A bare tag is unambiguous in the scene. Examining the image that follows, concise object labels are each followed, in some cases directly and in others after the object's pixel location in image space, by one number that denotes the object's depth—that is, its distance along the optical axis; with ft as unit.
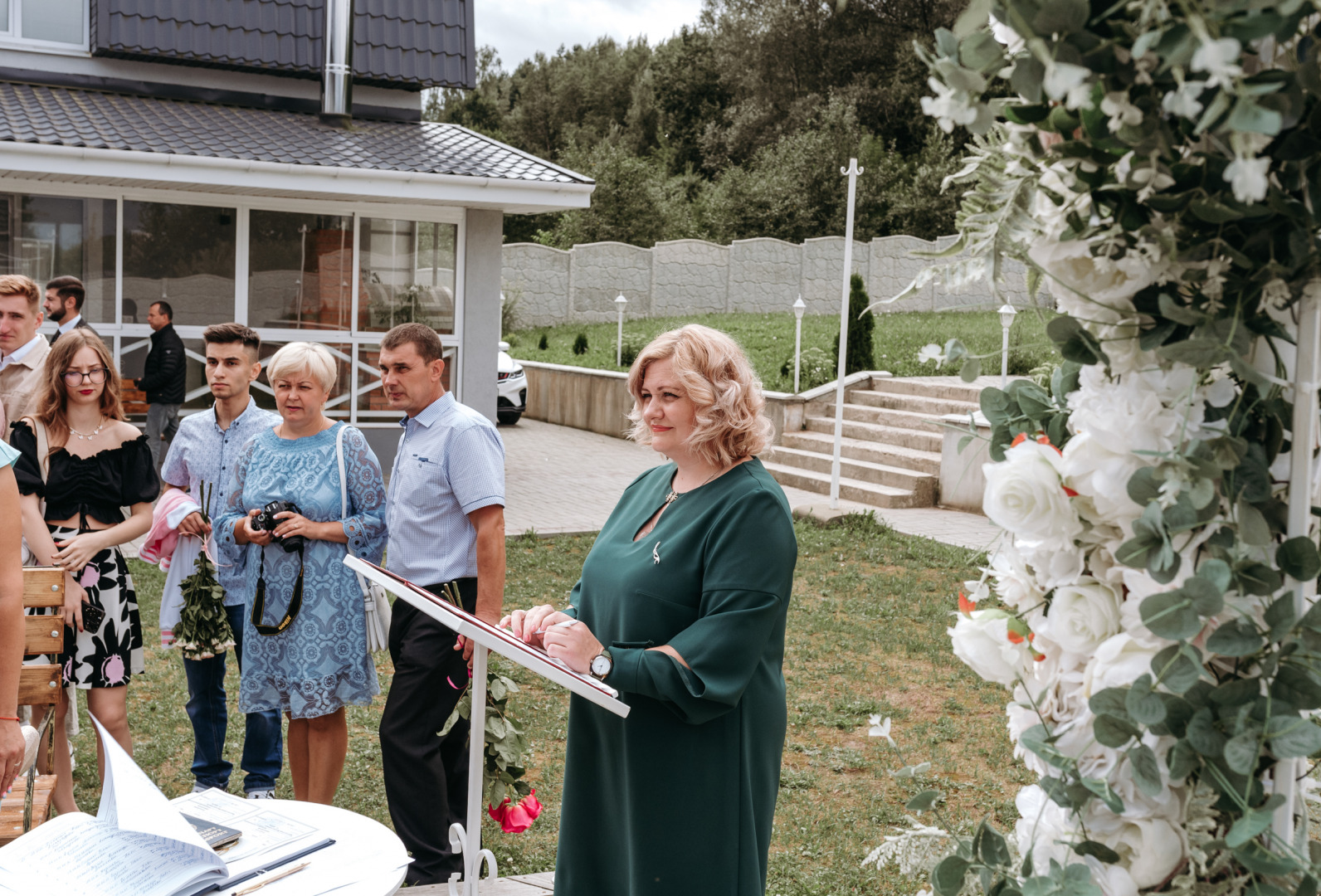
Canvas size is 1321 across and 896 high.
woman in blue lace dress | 14.17
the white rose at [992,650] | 4.56
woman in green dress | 8.40
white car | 65.26
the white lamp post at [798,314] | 45.19
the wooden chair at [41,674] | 11.87
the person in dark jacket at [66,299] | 27.07
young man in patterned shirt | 15.99
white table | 7.76
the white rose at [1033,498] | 3.99
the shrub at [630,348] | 71.82
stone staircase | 45.01
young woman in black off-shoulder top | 14.69
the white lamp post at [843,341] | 35.78
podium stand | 6.79
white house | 39.11
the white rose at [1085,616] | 4.03
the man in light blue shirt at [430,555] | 13.41
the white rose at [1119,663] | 3.80
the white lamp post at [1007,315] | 35.50
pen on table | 7.57
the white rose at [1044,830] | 4.17
